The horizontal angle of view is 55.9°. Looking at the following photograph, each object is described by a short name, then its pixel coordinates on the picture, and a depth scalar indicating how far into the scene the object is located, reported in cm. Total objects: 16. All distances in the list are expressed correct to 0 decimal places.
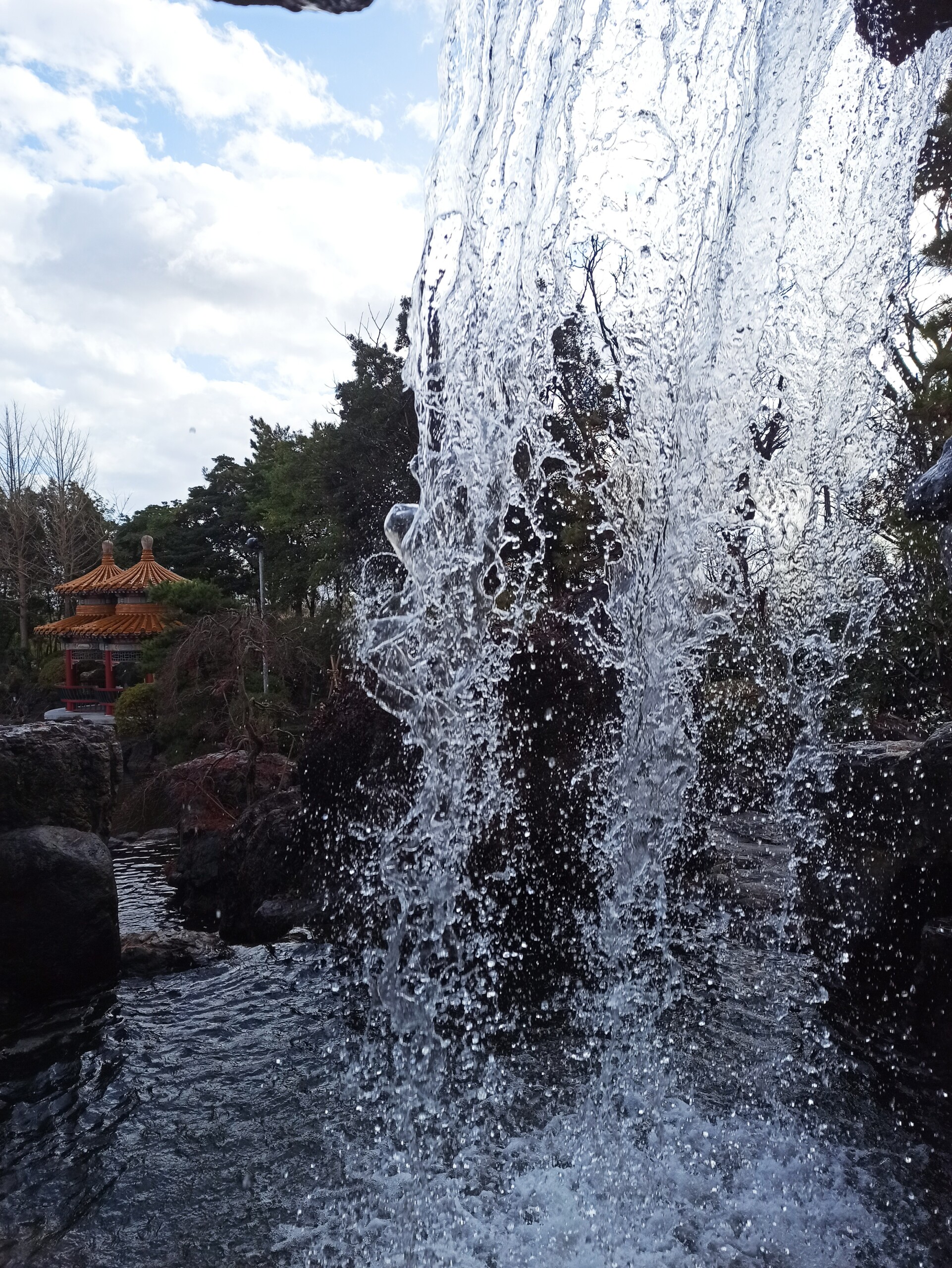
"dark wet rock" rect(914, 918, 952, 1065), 379
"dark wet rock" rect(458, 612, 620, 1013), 558
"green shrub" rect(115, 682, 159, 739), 1712
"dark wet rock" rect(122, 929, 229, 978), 547
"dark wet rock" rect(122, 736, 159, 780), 1614
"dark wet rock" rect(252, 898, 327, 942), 651
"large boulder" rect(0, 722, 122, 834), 519
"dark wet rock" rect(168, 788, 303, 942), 690
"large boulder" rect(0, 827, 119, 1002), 492
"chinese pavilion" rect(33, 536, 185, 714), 2289
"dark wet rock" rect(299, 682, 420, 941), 617
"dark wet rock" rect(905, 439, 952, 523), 270
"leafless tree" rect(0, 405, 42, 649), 3119
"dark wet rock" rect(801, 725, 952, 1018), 409
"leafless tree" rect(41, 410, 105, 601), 3231
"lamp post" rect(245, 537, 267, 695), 1758
